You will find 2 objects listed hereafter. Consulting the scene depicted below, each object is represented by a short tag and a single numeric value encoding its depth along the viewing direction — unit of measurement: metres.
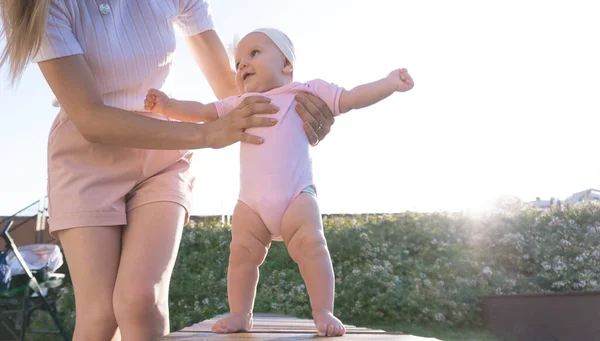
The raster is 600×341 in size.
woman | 1.84
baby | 1.98
